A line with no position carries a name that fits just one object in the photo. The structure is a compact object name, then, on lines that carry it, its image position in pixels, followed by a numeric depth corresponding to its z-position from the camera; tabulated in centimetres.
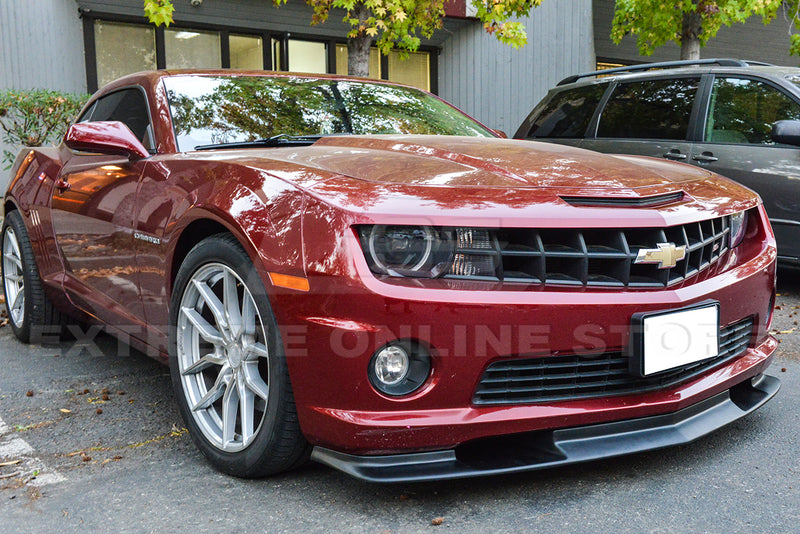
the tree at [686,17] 1090
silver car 562
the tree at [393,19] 836
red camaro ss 222
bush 866
